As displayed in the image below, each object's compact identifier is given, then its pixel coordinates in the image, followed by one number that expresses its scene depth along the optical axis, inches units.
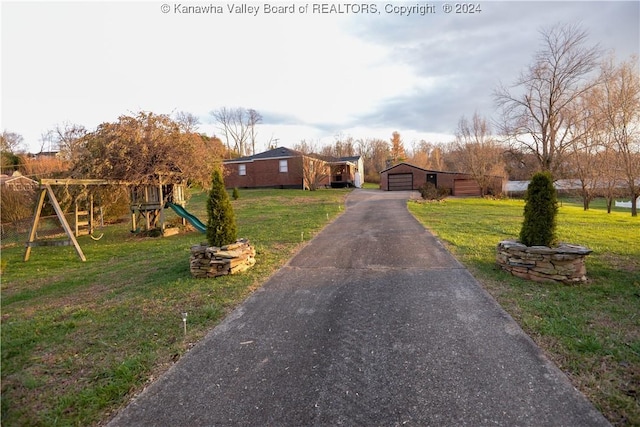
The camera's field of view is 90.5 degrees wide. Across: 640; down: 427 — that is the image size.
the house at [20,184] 544.4
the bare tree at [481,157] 1253.1
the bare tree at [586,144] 768.3
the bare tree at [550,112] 908.0
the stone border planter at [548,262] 209.0
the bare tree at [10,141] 1348.9
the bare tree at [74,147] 448.8
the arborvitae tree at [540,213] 224.2
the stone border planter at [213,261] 239.9
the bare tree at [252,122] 2283.5
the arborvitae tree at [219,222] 248.5
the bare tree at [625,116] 650.2
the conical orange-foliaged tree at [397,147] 2471.7
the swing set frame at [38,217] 333.7
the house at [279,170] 1207.6
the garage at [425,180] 1309.1
